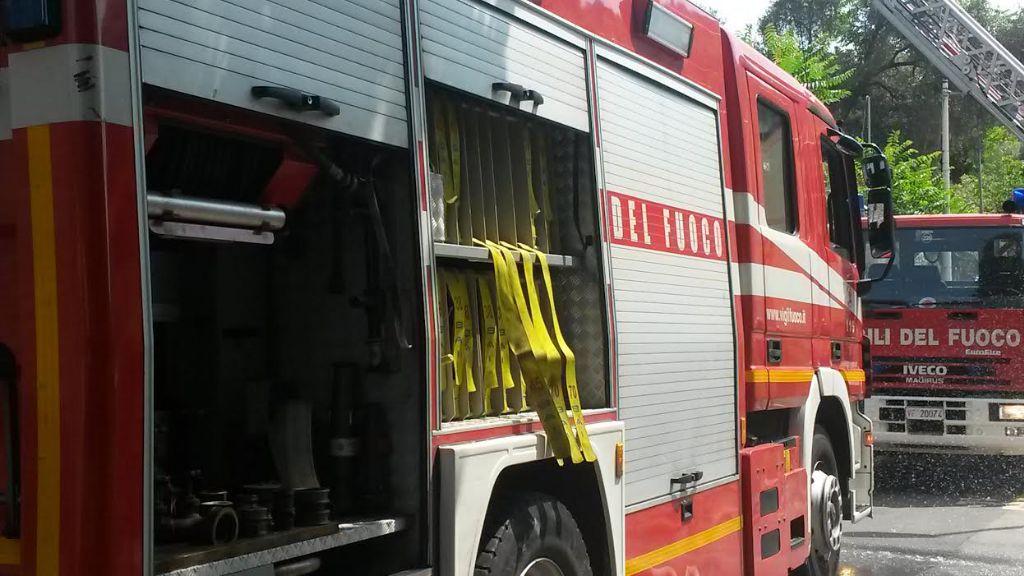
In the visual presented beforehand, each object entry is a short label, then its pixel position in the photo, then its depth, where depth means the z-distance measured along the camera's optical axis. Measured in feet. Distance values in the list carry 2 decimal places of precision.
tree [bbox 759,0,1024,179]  126.62
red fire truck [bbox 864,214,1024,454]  39.42
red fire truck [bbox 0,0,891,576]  8.20
